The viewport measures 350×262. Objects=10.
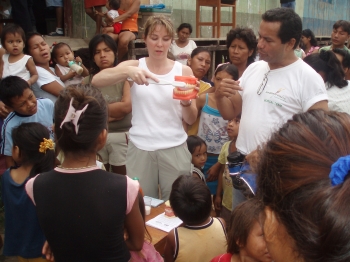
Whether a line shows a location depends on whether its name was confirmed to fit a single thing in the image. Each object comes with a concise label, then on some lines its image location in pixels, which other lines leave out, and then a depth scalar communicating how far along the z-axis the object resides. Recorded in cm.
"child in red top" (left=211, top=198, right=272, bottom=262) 157
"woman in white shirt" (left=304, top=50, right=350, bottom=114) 283
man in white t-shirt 205
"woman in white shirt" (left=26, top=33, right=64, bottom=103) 354
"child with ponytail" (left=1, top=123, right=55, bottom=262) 209
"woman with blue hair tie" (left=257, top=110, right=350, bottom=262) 69
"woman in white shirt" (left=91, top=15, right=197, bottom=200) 243
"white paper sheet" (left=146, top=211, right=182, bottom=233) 229
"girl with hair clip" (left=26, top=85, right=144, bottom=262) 145
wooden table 213
